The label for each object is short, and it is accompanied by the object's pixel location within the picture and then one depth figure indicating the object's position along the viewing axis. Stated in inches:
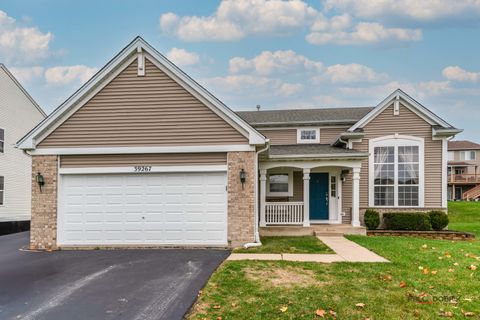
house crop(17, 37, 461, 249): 384.8
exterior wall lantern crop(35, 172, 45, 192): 387.5
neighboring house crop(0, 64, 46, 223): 668.1
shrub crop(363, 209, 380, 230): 543.2
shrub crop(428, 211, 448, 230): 540.7
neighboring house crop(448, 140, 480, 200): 1513.3
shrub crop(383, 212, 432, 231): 539.5
